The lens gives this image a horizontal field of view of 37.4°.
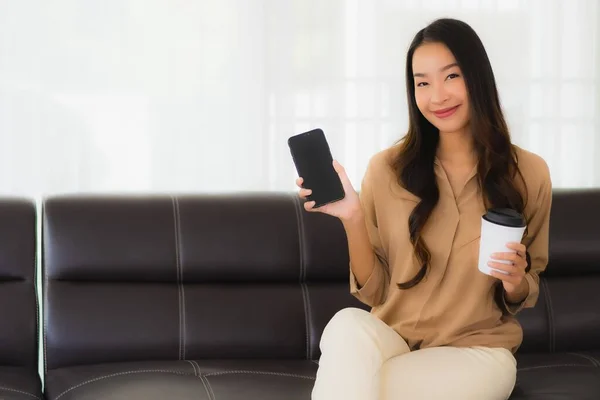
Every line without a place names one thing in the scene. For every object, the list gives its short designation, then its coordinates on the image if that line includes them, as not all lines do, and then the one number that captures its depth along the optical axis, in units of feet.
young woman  6.41
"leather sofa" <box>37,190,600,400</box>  7.63
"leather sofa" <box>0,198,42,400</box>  7.56
